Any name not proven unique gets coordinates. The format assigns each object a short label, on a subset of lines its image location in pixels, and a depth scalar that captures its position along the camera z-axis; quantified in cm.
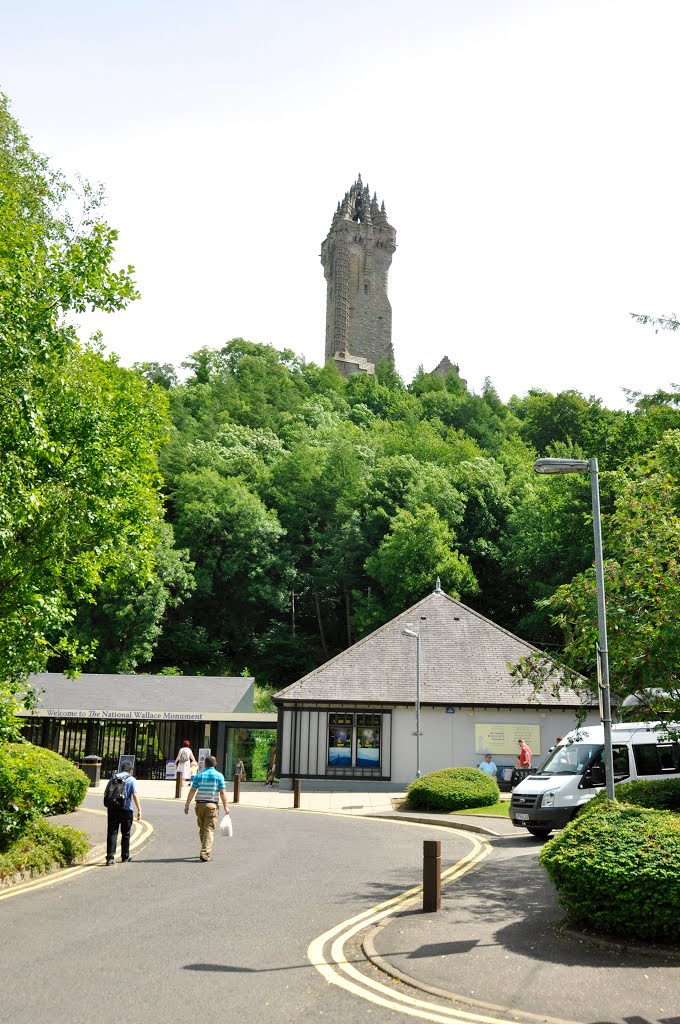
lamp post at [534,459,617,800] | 1186
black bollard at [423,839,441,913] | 1045
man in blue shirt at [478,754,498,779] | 2720
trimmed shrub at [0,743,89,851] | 1259
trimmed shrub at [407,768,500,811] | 2300
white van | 1753
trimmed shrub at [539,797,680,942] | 874
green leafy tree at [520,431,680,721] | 1330
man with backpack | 1455
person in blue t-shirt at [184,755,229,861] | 1493
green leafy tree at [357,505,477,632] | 5381
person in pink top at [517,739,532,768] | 2692
